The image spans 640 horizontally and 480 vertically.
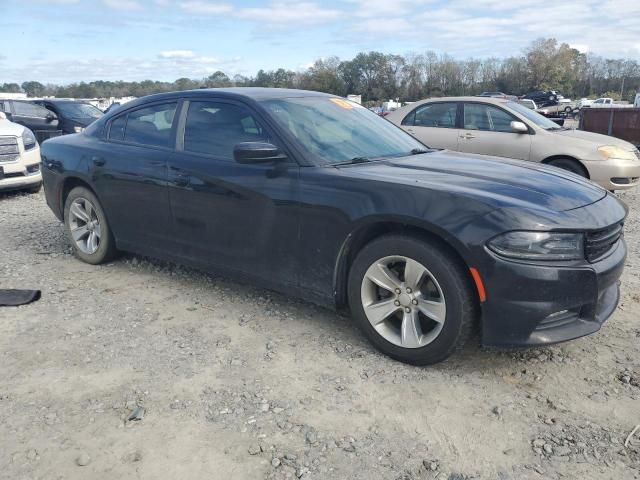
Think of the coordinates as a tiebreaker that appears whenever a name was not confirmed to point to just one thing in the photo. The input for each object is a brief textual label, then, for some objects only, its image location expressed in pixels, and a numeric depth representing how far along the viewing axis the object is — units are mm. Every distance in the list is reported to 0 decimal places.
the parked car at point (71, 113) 13539
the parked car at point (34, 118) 13305
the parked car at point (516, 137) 7816
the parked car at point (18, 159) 8445
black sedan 2844
